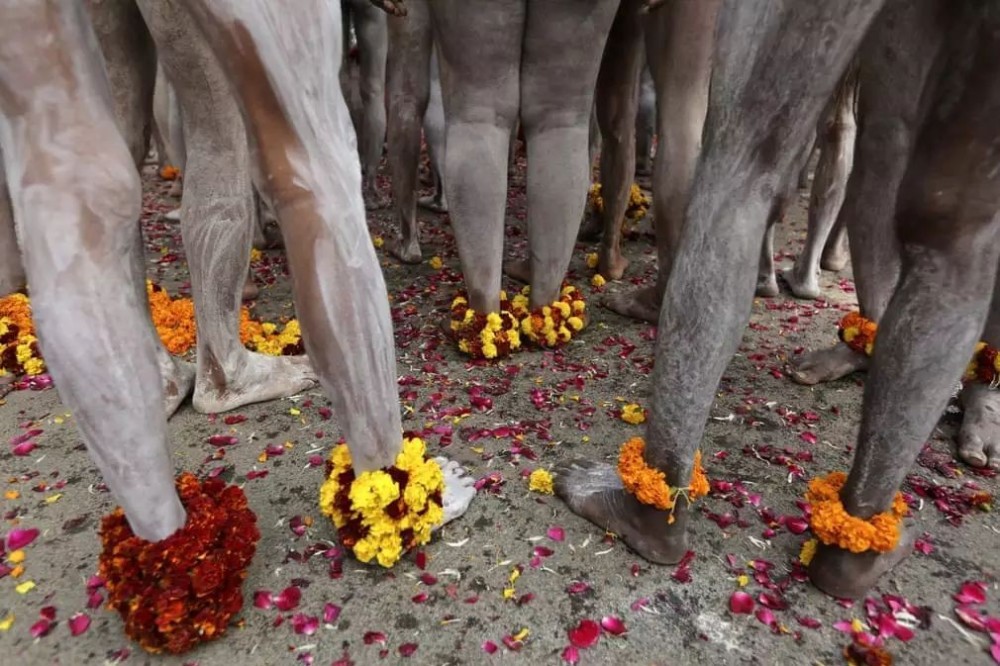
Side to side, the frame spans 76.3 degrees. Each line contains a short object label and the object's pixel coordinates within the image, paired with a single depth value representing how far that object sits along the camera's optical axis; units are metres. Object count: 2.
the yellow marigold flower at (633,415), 2.42
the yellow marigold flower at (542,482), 2.03
